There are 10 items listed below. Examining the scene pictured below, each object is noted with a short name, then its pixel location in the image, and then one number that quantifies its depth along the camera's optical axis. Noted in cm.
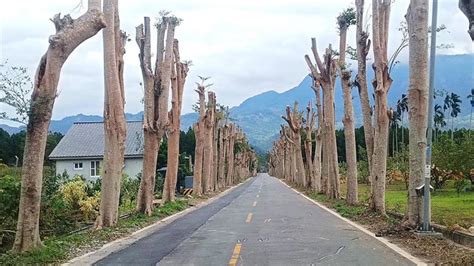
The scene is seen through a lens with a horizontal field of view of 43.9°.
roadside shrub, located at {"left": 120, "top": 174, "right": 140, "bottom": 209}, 3232
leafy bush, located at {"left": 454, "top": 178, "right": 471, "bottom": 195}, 3553
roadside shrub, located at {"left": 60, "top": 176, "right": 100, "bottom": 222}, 2352
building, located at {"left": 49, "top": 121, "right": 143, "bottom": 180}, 5528
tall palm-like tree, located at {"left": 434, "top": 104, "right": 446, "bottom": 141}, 9645
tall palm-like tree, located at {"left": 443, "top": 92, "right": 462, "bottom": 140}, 10401
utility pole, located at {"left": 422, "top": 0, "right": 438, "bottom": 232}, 1380
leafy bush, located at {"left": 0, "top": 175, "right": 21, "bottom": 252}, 1528
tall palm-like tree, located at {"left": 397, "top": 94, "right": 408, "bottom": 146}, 7369
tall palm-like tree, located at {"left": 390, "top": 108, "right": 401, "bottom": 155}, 7729
